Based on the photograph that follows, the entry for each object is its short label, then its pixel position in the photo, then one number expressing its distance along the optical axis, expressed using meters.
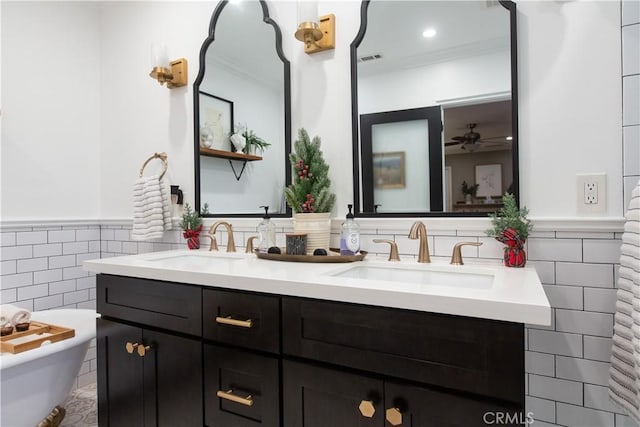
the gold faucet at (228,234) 1.85
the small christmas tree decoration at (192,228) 1.98
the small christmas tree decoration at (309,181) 1.61
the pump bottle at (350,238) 1.46
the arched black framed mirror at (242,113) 1.83
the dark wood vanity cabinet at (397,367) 0.83
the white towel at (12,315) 1.76
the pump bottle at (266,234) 1.69
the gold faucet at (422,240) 1.40
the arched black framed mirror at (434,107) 1.36
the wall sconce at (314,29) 1.60
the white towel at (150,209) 2.05
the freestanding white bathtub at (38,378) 1.48
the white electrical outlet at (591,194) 1.20
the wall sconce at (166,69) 2.06
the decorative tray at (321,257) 1.41
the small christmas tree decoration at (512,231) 1.25
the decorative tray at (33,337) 1.56
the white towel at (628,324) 0.97
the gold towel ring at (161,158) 2.18
